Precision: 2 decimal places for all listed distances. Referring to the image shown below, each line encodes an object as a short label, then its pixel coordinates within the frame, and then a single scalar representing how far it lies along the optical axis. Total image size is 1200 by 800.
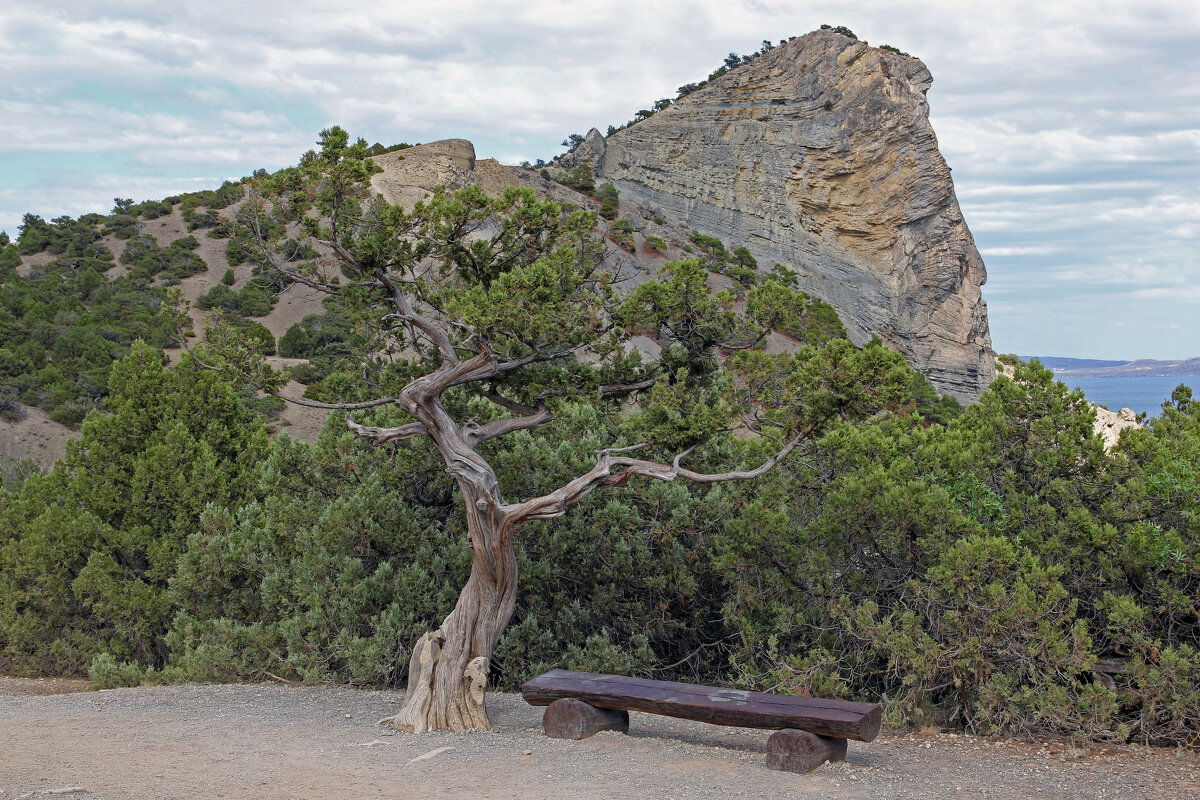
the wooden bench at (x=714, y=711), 5.51
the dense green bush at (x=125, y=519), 10.82
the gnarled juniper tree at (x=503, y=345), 6.48
